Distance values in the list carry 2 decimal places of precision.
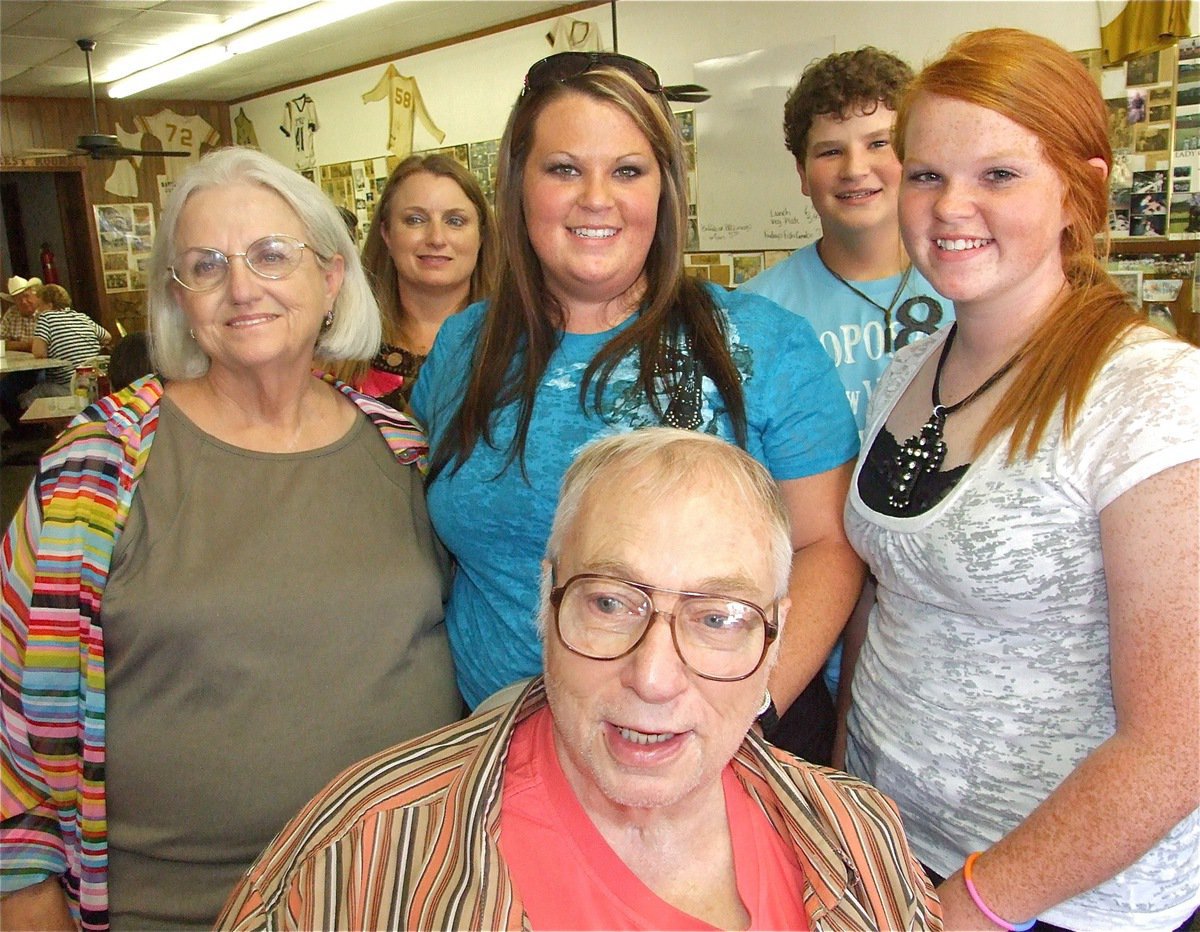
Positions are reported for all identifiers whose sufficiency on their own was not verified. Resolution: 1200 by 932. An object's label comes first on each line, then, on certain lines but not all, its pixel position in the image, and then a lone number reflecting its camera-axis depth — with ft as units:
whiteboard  19.15
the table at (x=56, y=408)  19.16
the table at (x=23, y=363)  22.02
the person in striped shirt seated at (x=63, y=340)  23.73
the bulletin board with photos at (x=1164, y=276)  13.09
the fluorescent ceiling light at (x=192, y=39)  23.62
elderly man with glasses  3.59
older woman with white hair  4.87
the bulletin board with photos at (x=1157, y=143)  13.23
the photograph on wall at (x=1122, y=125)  13.73
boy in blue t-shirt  7.06
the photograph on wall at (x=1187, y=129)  13.24
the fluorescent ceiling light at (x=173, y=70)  28.09
